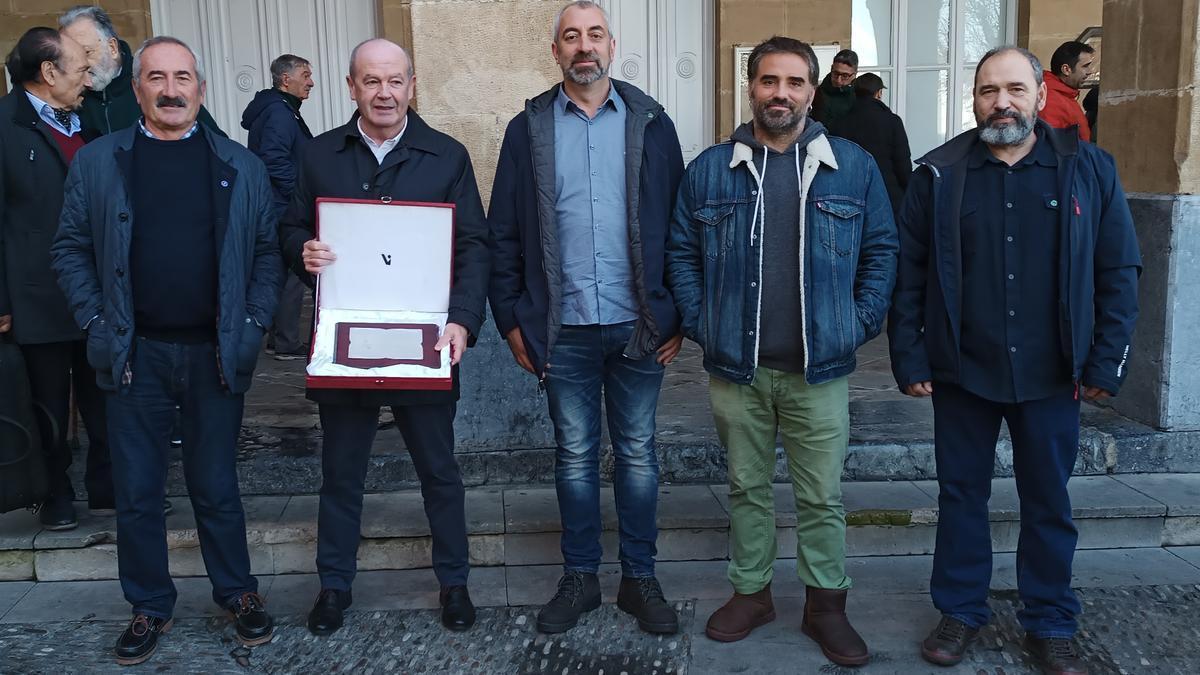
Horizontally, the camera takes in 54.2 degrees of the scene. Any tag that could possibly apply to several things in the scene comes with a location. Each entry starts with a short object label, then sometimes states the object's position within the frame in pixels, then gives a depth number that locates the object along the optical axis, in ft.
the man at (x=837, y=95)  25.94
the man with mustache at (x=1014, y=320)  11.80
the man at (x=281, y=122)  21.79
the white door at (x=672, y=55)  30.99
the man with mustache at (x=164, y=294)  12.31
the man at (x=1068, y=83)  21.34
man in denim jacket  12.00
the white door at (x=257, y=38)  29.81
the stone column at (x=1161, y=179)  16.62
